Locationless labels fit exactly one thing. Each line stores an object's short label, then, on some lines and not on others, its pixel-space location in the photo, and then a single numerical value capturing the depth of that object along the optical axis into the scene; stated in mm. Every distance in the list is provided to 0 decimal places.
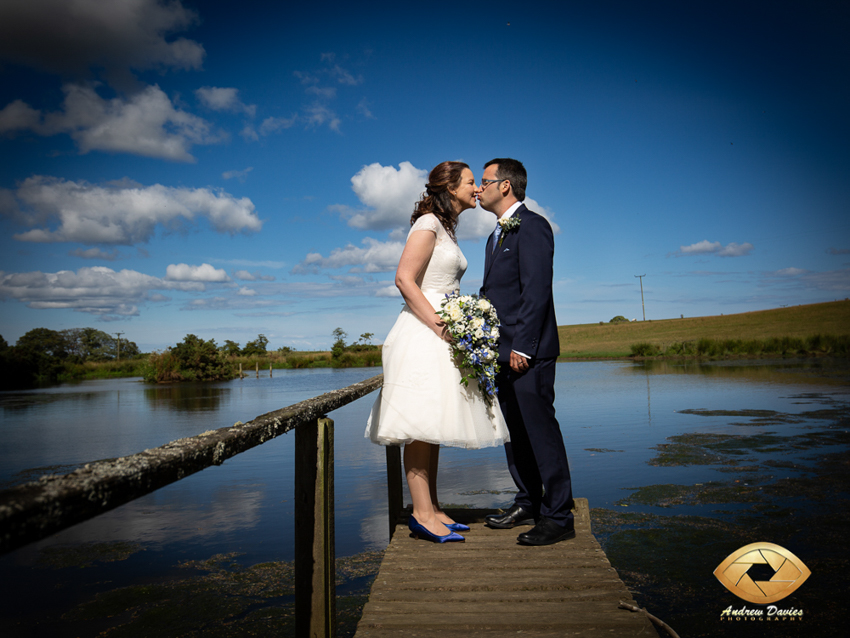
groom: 2938
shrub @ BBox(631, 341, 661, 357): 44438
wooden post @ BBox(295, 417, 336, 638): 2346
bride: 2939
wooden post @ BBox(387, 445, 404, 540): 4172
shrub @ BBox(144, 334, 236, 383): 44000
